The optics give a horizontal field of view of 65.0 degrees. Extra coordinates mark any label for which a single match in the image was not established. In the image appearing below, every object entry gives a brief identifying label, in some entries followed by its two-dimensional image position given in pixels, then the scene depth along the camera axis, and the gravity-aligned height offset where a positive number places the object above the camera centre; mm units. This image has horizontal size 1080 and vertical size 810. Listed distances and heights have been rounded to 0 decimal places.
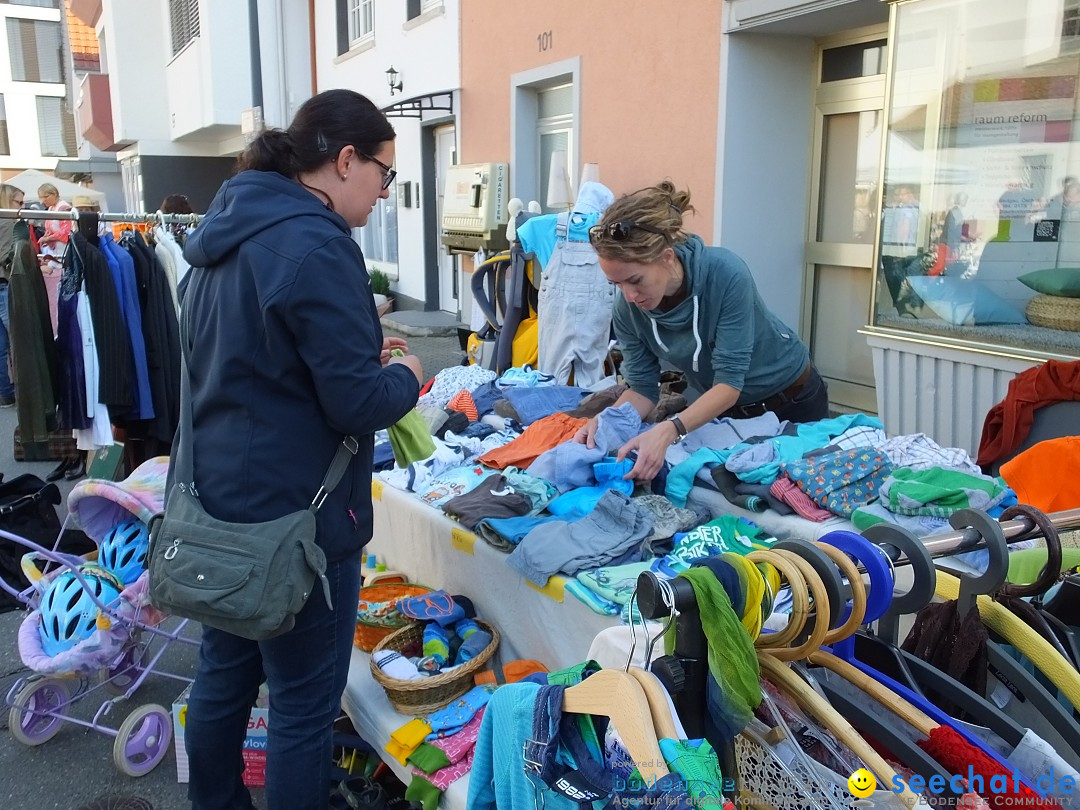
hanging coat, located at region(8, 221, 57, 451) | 4734 -626
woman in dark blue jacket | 1653 -293
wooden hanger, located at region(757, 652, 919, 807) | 1092 -636
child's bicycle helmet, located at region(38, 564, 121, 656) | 2734 -1219
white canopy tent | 18422 +1046
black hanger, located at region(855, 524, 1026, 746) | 1202 -669
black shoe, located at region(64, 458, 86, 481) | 5855 -1651
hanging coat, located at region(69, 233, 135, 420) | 4516 -526
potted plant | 11461 -795
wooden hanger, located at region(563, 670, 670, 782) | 1025 -606
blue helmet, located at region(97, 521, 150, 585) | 2941 -1109
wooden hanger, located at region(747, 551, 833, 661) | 1094 -468
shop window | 3664 +251
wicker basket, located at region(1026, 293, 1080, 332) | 3654 -339
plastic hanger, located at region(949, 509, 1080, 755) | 1232 -652
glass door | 4992 +104
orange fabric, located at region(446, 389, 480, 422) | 3941 -801
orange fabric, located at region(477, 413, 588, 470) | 3250 -807
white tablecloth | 2363 -1148
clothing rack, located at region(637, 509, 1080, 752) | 1068 -535
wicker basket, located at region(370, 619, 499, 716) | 2400 -1291
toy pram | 2662 -1319
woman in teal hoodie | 2654 -317
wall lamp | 9981 +1740
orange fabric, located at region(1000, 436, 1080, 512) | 2365 -679
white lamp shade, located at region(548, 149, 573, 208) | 6539 +365
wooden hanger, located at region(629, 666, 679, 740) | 1041 -581
